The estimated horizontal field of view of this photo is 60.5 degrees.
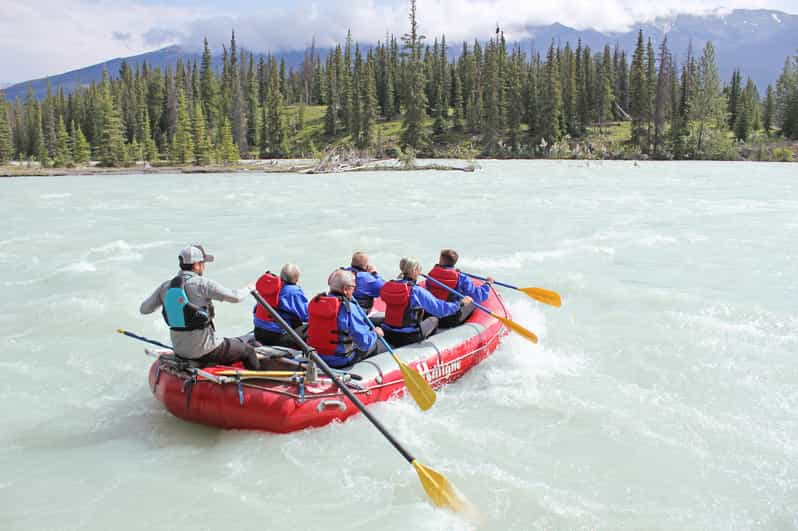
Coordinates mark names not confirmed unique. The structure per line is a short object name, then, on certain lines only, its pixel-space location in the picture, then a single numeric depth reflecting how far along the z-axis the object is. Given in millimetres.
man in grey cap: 5801
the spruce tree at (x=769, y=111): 69375
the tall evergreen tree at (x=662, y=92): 64325
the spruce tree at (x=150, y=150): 64688
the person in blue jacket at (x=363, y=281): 7926
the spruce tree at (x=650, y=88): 63888
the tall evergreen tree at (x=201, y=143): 60616
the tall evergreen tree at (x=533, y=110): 66438
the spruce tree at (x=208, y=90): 77562
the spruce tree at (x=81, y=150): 63094
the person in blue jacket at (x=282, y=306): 7164
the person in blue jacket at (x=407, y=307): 7496
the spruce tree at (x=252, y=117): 77550
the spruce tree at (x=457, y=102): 74000
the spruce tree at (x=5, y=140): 62800
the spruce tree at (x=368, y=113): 69500
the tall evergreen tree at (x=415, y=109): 67000
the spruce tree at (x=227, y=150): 60094
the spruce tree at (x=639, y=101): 64000
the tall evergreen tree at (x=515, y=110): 66562
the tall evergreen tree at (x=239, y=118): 73938
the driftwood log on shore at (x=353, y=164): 43375
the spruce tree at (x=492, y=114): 66000
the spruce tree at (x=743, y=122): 61125
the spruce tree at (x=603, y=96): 69875
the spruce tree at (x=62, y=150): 60419
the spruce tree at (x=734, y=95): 68375
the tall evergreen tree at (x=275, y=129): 73750
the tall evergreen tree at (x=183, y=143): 61469
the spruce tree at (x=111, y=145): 60125
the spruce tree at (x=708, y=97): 58344
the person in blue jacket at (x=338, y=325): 6652
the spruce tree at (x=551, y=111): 65188
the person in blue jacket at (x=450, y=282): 8500
